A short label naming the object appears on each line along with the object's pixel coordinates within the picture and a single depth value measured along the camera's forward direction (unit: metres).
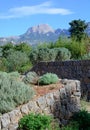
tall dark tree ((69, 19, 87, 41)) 27.48
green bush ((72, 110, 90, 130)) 6.22
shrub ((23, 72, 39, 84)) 7.43
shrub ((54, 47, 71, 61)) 14.94
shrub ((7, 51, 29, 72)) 14.92
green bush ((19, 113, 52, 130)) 5.35
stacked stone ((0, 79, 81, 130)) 5.55
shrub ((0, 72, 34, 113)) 5.77
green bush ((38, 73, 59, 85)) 7.31
